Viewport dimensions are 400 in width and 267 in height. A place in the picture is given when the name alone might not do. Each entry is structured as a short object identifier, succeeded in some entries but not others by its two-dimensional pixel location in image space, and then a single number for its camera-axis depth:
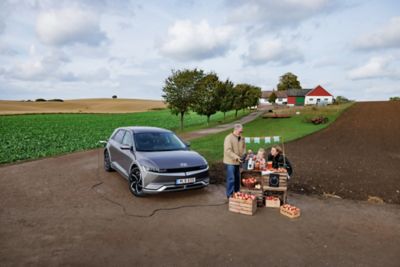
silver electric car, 6.83
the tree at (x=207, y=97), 27.91
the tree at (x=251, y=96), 46.66
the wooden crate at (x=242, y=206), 6.09
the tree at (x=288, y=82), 95.06
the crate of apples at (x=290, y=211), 5.92
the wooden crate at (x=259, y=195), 6.72
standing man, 6.72
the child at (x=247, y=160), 6.92
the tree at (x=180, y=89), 25.84
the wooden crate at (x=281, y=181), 6.61
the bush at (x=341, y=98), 64.78
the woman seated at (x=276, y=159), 7.31
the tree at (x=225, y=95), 32.75
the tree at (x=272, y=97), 81.50
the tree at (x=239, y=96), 39.88
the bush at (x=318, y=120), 28.29
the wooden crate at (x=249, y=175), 7.03
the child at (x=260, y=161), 6.96
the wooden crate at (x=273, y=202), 6.58
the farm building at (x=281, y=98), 90.94
